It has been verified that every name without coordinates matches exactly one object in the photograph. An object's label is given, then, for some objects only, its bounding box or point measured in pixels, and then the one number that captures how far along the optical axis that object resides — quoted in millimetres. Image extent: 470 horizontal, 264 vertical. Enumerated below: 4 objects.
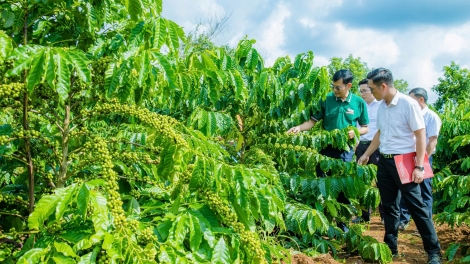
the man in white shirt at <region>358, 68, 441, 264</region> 4000
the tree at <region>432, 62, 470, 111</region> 25078
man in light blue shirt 4598
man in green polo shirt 4855
